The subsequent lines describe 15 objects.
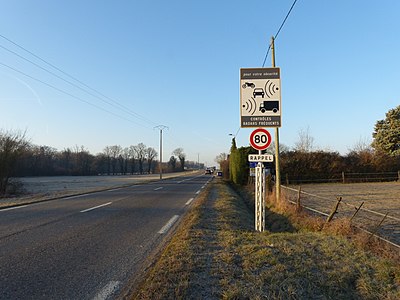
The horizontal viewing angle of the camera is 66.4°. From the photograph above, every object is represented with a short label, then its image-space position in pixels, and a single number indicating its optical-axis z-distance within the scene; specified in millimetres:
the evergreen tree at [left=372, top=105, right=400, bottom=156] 37969
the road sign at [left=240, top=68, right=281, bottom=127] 7488
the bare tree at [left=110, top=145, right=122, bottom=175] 135875
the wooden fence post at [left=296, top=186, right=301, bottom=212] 10520
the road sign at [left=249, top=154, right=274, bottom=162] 7384
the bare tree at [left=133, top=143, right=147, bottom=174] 147838
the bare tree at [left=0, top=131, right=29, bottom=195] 24672
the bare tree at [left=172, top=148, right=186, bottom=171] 162000
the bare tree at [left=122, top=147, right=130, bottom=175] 137000
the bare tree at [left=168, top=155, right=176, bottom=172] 153375
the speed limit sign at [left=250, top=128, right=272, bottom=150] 7402
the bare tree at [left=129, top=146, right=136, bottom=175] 137875
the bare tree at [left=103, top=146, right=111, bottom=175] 133125
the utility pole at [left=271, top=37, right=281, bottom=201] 12823
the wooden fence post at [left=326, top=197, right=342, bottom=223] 7816
